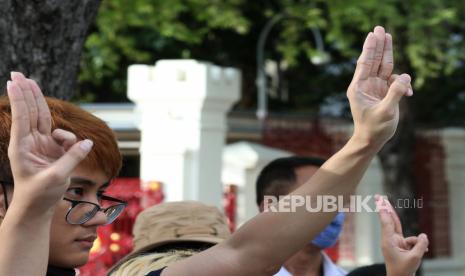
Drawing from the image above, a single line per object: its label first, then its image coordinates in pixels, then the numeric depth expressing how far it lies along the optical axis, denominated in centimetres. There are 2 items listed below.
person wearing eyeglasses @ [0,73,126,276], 338
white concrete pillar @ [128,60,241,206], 1286
